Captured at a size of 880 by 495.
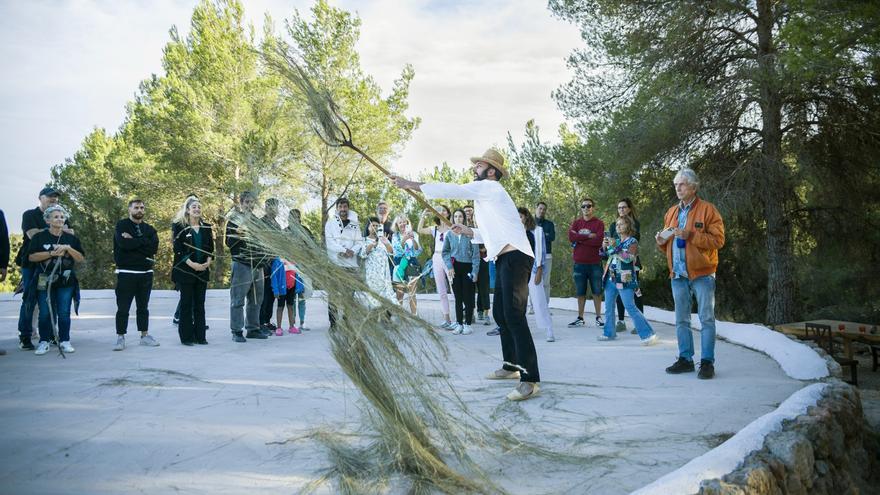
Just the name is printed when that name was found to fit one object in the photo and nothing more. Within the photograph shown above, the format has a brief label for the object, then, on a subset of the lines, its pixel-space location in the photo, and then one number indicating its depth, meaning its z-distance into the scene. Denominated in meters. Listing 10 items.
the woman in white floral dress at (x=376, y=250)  8.34
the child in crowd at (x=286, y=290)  8.82
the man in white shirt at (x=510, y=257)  4.78
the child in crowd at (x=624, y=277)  7.48
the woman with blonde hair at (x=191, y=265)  7.54
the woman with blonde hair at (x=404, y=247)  10.27
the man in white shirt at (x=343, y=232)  7.84
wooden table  9.62
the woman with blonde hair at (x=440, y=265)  9.48
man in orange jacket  5.46
